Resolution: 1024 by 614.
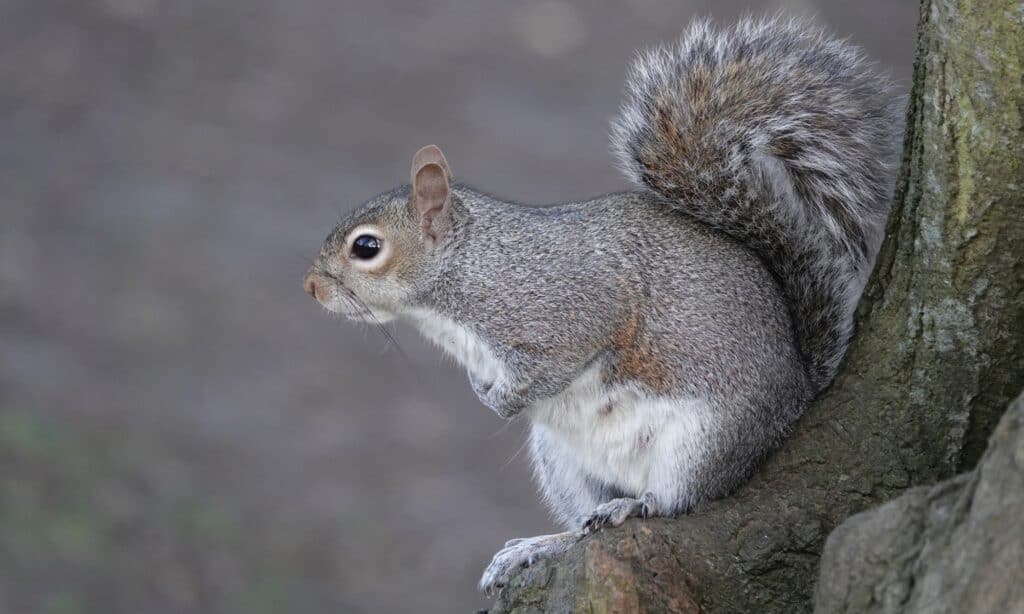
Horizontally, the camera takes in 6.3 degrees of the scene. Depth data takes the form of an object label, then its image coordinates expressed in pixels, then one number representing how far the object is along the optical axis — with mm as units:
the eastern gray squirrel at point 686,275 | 3543
